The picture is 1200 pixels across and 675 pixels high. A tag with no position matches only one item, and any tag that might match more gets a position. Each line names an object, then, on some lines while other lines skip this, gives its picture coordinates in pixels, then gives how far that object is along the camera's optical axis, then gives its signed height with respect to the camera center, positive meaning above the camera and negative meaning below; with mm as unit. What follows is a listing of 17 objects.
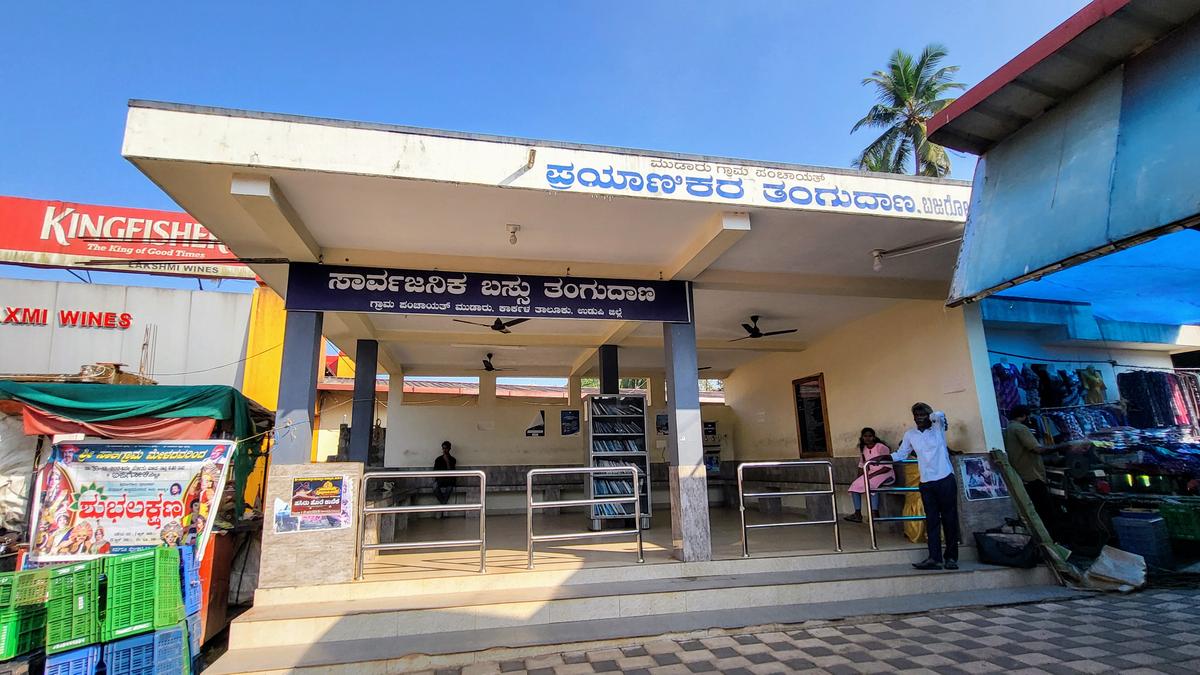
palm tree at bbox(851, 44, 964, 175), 19500 +11169
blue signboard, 5559 +1573
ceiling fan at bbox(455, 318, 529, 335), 7738 +1686
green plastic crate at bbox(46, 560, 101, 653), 3521 -852
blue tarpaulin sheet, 4191 +1291
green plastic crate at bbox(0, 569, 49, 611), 3602 -743
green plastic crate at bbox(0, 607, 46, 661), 3580 -1012
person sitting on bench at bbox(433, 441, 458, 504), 10031 -446
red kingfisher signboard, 11266 +4560
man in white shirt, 5430 -407
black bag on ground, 5543 -1045
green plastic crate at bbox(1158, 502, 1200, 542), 5531 -819
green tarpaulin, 5215 +564
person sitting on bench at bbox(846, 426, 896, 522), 7312 -295
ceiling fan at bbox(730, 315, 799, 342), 8508 +1675
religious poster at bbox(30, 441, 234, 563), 4746 -278
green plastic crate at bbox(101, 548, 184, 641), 3645 -833
